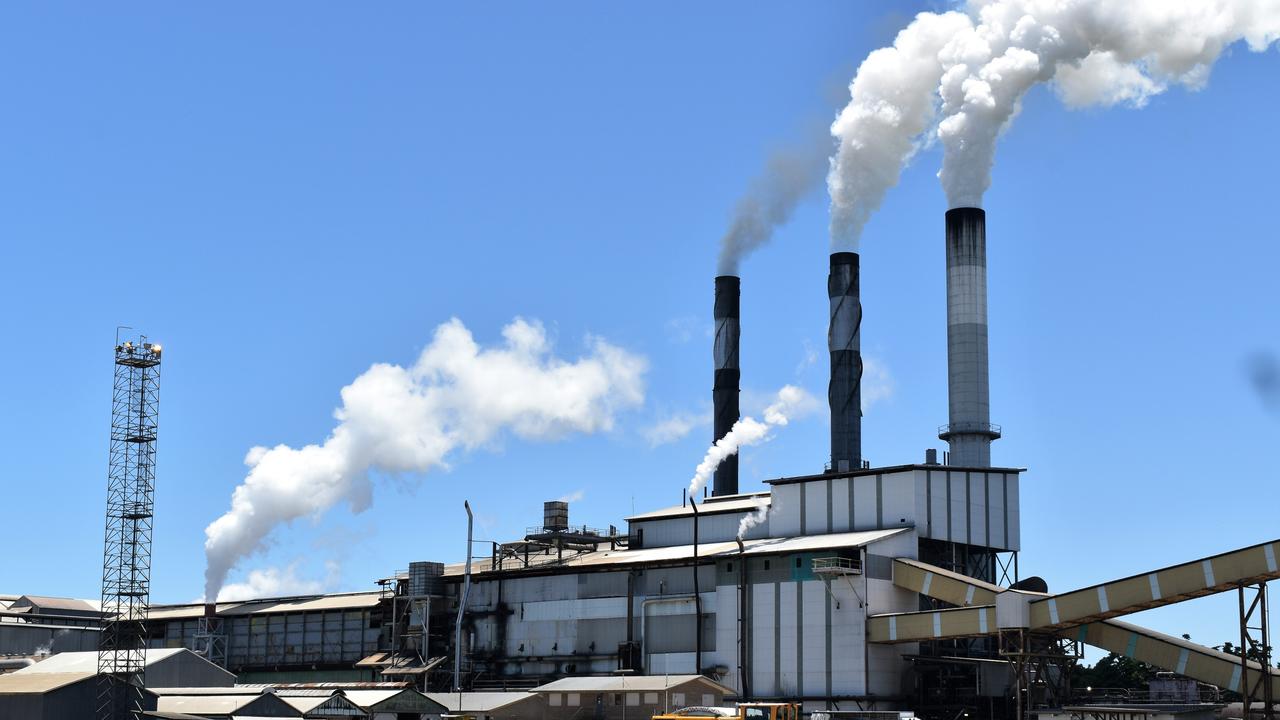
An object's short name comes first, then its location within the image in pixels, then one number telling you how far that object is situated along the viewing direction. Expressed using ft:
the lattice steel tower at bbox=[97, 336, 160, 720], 247.50
